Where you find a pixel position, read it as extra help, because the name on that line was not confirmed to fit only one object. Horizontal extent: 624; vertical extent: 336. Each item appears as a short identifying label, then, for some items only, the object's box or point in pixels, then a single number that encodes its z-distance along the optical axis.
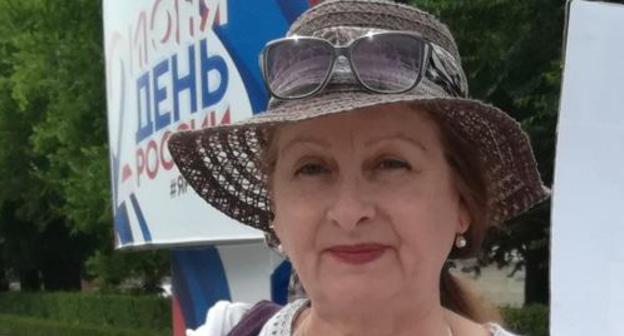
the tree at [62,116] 13.64
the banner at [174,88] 4.27
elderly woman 1.59
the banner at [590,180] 1.35
